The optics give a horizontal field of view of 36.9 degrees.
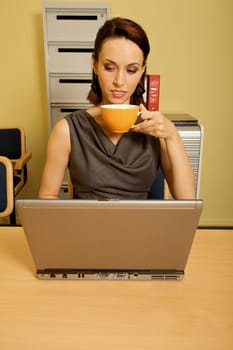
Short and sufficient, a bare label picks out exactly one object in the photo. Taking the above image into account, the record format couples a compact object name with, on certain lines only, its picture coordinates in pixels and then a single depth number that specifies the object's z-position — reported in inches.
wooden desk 23.9
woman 40.9
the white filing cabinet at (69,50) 93.3
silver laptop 25.9
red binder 95.0
